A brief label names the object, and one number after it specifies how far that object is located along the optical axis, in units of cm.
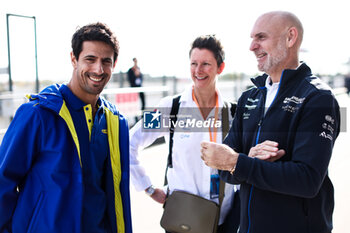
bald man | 175
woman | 280
